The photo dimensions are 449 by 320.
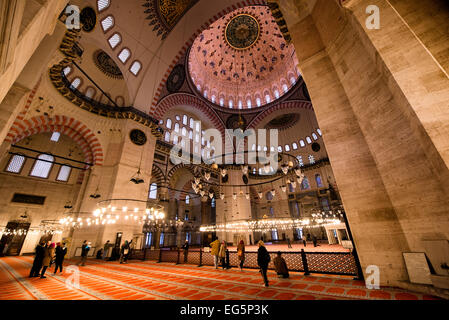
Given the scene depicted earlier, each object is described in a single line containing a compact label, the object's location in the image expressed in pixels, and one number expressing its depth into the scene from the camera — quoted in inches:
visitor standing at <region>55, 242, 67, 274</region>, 217.9
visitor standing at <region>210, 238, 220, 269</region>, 239.0
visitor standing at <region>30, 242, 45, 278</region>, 197.1
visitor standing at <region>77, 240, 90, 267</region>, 256.6
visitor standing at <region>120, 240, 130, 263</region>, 301.7
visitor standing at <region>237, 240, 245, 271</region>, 225.2
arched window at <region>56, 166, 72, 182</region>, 526.0
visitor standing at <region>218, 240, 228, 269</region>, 240.5
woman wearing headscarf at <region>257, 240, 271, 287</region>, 146.9
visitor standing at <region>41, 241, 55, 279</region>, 199.3
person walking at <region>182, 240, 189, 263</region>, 293.4
